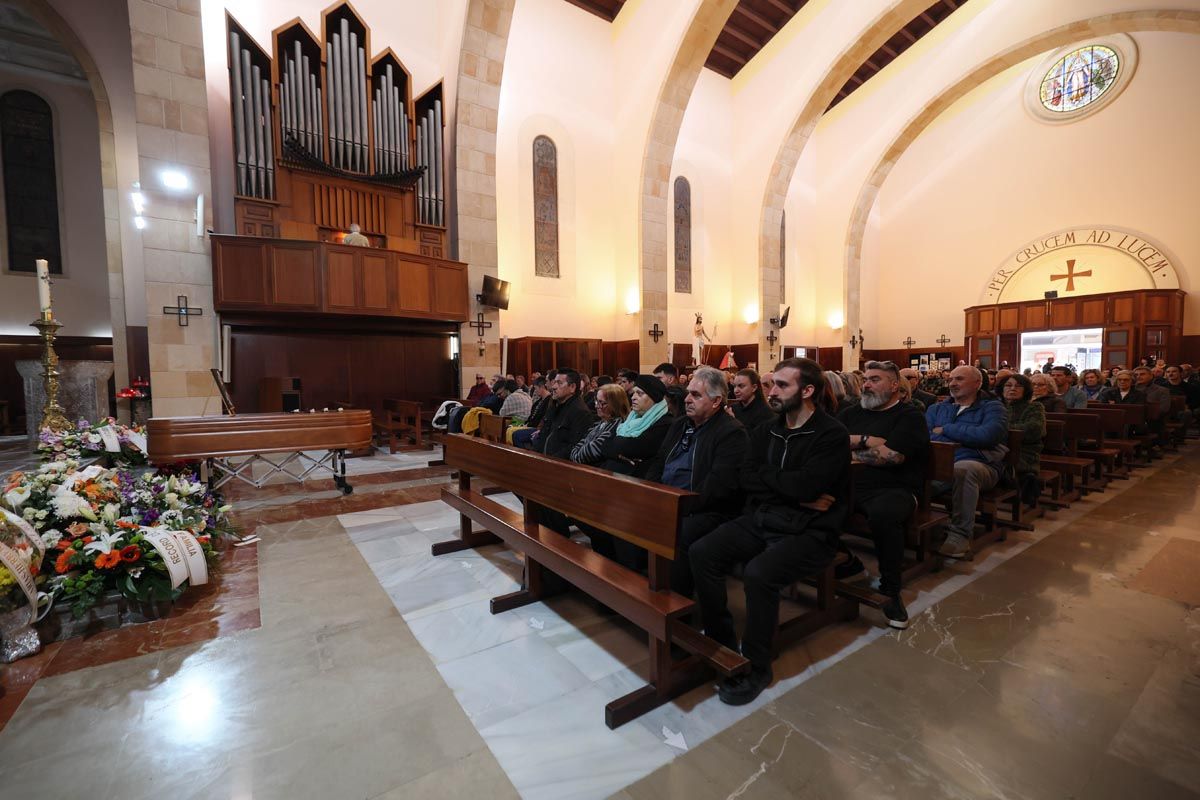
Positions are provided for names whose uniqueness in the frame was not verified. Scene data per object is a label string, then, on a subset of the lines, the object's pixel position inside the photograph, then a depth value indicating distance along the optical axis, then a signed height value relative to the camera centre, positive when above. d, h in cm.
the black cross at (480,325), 922 +75
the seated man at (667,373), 493 -8
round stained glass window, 1362 +766
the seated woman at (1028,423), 406 -50
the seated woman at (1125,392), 668 -43
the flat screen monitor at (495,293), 917 +131
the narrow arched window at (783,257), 1692 +351
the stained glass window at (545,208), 1185 +367
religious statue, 1382 +70
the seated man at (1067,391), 612 -38
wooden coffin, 421 -57
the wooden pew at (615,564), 191 -91
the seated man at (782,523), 211 -71
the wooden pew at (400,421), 764 -85
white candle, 417 +69
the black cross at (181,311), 706 +82
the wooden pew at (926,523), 300 -100
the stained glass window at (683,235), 1435 +362
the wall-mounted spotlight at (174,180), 698 +260
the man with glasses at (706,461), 241 -47
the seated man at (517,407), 613 -48
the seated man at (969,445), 345 -59
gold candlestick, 448 -7
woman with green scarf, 305 -40
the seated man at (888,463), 272 -58
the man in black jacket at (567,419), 390 -41
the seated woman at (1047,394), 475 -32
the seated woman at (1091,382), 762 -34
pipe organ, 783 +368
